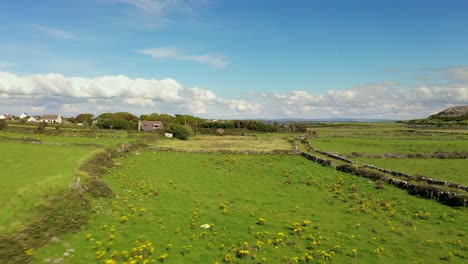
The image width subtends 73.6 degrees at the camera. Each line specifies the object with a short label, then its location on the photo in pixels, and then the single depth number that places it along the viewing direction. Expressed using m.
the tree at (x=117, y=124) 113.25
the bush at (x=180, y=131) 93.56
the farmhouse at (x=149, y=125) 115.06
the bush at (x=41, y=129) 74.32
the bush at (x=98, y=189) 23.08
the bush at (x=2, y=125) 76.76
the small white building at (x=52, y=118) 165.25
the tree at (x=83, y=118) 166.88
